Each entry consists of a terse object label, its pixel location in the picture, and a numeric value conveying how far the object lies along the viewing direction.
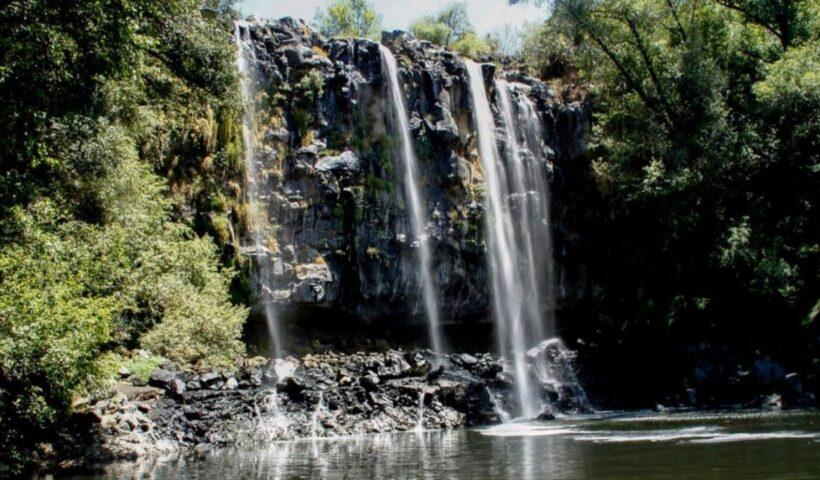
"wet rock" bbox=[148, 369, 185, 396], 15.41
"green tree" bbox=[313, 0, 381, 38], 55.19
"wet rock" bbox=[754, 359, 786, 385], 22.88
